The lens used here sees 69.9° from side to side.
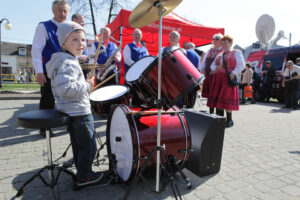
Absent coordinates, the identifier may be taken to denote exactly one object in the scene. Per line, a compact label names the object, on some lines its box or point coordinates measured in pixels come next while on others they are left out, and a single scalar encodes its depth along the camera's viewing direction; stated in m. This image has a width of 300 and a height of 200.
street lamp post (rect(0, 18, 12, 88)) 15.38
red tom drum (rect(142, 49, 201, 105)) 1.87
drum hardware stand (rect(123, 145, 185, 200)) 1.77
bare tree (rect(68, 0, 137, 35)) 18.10
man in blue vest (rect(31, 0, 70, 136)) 2.94
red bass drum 1.92
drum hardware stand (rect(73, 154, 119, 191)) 2.14
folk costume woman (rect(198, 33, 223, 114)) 4.71
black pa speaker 2.27
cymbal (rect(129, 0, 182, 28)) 1.68
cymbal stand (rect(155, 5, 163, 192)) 1.69
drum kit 1.84
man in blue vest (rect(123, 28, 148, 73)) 4.77
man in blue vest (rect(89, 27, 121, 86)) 4.40
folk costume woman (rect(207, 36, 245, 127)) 4.21
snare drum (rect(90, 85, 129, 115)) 2.36
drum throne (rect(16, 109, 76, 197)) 1.62
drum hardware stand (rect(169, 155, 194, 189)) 2.01
